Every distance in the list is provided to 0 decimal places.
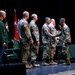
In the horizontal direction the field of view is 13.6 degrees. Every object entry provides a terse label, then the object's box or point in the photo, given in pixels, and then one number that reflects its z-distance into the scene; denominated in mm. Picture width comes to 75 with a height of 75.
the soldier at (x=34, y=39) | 10023
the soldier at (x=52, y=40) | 10914
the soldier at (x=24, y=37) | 9531
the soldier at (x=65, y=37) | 10688
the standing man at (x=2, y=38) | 8141
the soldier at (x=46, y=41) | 10773
